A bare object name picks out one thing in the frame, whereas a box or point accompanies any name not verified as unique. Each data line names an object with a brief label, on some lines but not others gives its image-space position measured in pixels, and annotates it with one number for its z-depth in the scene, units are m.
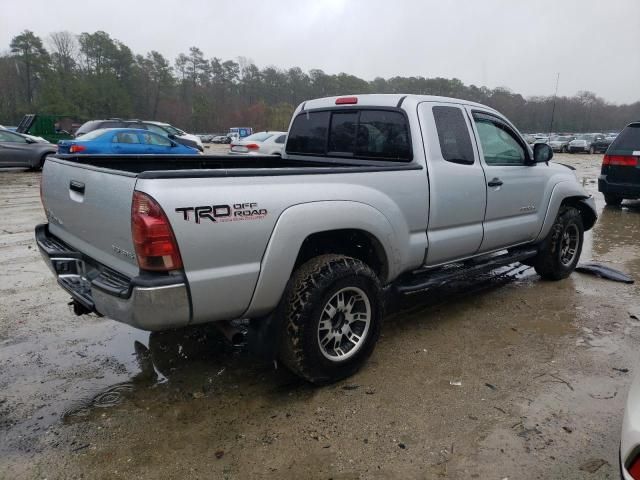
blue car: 14.52
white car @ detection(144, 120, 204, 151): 21.33
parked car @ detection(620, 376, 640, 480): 1.66
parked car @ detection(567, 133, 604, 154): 38.66
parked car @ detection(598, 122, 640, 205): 10.09
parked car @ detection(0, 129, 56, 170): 15.52
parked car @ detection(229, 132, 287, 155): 17.00
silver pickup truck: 2.54
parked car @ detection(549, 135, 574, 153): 41.78
